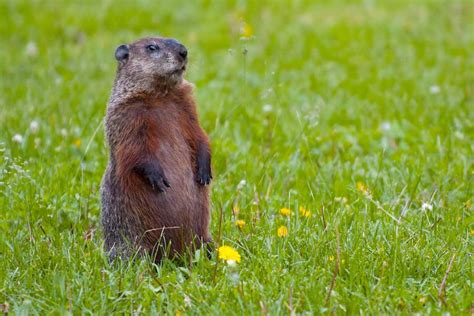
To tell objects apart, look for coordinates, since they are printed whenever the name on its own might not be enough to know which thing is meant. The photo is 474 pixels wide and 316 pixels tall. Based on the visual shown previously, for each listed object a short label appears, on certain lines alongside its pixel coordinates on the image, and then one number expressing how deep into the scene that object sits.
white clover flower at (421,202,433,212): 8.62
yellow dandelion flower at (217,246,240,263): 7.18
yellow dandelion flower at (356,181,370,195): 9.23
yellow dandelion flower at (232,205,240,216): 8.78
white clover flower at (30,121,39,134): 11.31
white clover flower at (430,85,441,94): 13.52
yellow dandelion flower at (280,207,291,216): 8.69
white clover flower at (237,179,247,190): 9.63
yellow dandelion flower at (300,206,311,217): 8.67
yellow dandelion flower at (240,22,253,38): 15.85
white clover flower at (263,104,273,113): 12.66
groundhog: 7.82
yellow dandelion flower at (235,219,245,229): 8.41
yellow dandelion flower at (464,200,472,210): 9.10
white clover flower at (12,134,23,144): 10.69
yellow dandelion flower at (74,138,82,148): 11.28
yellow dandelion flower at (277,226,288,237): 8.03
